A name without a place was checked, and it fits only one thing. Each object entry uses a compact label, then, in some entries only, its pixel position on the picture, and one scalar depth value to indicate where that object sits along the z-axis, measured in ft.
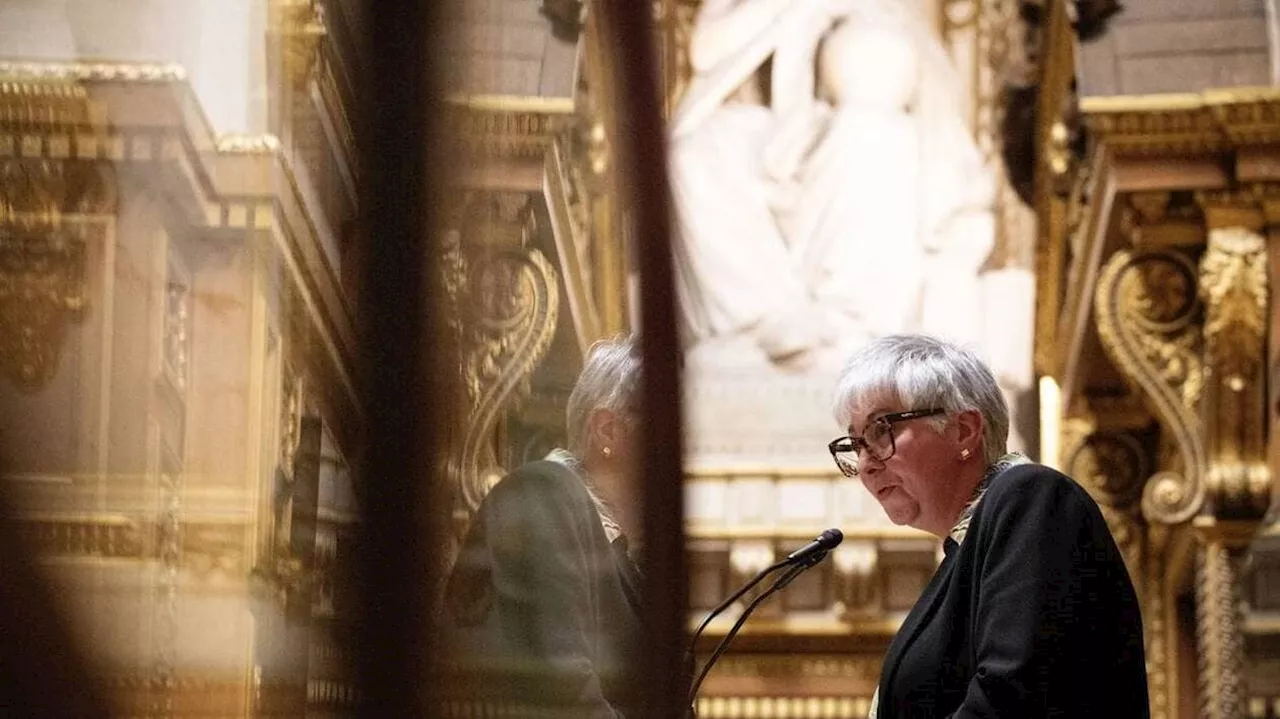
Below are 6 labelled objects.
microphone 19.44
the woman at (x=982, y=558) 18.34
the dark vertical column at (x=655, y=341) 9.39
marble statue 44.91
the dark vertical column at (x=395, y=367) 8.93
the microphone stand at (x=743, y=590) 17.09
